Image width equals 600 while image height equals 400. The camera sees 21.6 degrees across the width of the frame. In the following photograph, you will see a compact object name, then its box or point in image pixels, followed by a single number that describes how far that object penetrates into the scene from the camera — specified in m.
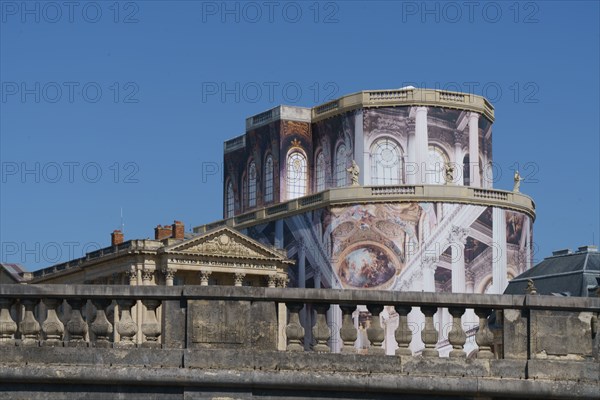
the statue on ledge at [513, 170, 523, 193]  95.06
